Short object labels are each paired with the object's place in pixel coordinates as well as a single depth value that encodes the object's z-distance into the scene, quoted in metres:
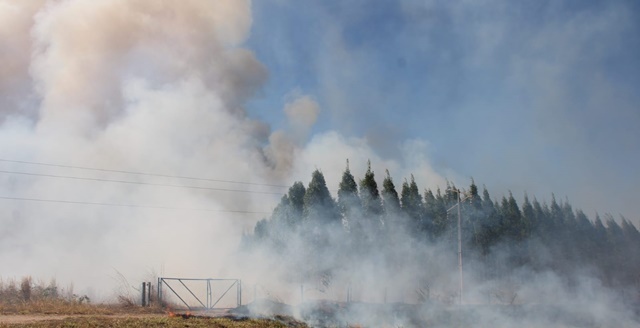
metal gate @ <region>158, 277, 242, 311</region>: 30.67
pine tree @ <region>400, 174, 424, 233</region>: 43.19
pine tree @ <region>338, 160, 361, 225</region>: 40.28
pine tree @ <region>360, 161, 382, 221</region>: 40.50
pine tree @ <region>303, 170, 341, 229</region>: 38.84
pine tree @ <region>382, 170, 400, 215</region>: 41.65
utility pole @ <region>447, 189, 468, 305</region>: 32.85
